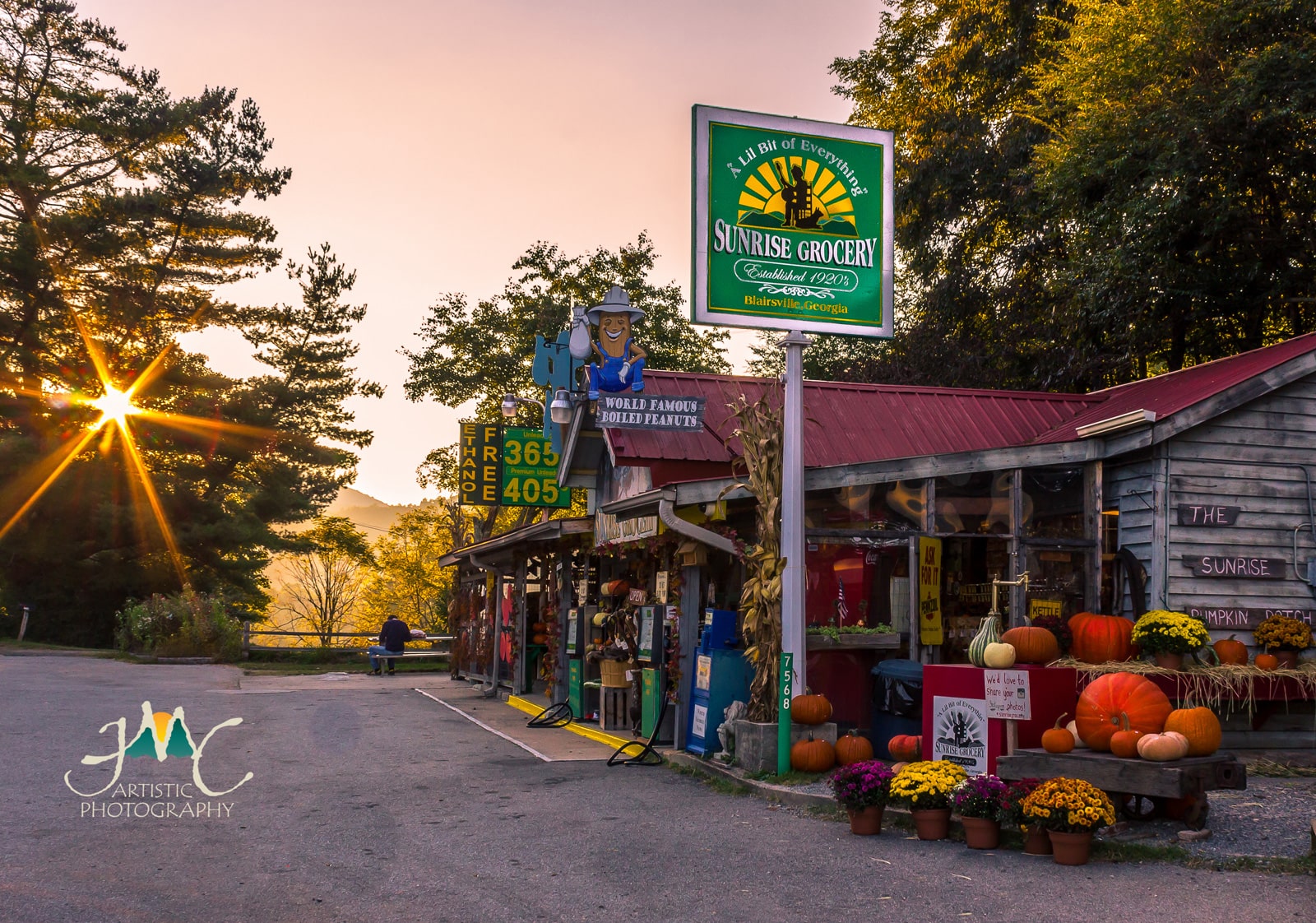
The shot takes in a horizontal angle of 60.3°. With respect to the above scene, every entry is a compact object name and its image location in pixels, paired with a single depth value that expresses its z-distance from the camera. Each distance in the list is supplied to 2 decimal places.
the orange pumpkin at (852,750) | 11.14
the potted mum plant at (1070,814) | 7.47
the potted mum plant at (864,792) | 8.62
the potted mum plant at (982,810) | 8.07
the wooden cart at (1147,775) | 7.87
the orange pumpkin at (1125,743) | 8.38
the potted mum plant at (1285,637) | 11.92
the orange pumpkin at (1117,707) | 8.65
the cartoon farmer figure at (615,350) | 17.42
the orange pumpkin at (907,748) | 10.75
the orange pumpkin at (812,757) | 11.03
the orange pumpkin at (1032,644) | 10.16
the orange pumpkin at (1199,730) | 8.32
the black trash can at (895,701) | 11.69
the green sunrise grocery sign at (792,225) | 11.62
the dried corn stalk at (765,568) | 11.58
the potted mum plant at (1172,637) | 10.37
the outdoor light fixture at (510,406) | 21.38
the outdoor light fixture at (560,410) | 17.16
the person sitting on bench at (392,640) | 31.11
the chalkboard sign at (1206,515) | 12.55
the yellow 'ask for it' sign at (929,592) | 12.52
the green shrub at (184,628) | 31.94
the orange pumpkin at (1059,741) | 8.53
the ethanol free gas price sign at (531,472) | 23.44
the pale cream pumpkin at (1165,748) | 8.09
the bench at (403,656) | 31.06
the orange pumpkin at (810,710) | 11.32
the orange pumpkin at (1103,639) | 11.24
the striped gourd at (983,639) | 9.81
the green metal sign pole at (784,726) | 11.06
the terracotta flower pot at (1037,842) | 7.80
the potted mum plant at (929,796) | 8.44
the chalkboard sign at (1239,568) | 12.51
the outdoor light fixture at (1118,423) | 12.31
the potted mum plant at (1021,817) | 7.81
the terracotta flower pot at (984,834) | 8.09
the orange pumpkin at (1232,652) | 11.44
